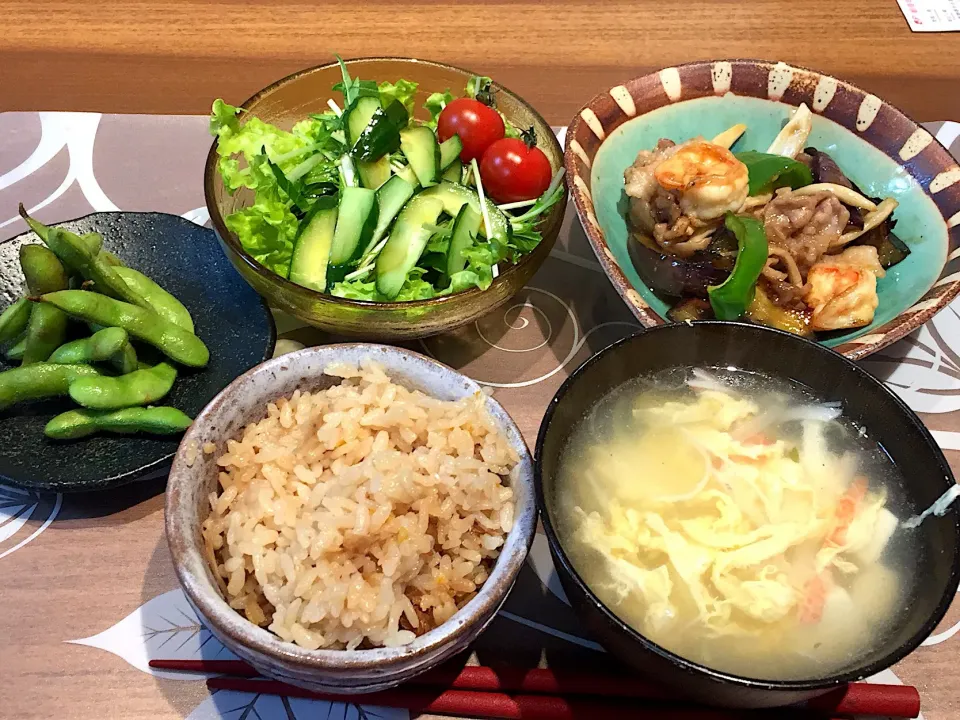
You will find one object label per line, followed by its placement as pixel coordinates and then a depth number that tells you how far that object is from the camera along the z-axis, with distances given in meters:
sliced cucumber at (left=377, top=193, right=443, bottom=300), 0.38
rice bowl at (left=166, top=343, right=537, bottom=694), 0.26
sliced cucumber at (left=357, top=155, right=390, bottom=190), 0.42
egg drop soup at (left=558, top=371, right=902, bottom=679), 0.28
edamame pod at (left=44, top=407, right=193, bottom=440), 0.34
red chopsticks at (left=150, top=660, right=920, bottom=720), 0.30
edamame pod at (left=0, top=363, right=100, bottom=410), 0.34
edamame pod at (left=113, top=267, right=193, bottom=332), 0.38
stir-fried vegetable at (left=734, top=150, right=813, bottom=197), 0.41
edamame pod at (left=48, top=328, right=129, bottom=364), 0.34
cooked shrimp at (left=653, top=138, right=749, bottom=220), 0.39
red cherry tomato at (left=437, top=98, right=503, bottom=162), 0.43
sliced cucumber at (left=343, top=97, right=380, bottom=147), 0.42
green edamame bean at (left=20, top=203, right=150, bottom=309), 0.36
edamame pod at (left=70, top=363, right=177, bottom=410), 0.34
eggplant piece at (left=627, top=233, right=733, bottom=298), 0.39
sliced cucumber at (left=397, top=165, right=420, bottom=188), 0.42
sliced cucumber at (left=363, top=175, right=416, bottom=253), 0.40
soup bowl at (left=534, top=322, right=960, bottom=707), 0.25
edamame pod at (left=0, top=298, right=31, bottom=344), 0.36
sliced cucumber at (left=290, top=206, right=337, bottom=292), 0.39
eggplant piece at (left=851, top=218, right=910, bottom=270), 0.41
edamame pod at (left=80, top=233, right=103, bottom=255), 0.36
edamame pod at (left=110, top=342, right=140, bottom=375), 0.35
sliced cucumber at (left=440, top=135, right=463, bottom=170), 0.42
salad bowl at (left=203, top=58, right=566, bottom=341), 0.35
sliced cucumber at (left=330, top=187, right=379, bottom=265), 0.39
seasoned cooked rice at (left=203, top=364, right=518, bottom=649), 0.28
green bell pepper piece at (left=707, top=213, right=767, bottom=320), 0.37
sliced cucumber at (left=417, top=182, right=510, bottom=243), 0.40
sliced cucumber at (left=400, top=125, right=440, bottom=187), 0.42
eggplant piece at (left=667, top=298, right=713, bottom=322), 0.39
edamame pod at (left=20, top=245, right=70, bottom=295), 0.36
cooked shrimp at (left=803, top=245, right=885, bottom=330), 0.38
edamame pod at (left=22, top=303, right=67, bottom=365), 0.35
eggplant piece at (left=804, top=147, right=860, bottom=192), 0.42
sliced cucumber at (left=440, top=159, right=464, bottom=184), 0.43
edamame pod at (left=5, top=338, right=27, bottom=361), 0.36
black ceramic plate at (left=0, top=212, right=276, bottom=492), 0.33
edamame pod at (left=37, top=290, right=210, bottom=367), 0.35
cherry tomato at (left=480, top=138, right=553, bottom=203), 0.41
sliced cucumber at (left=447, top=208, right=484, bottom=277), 0.39
